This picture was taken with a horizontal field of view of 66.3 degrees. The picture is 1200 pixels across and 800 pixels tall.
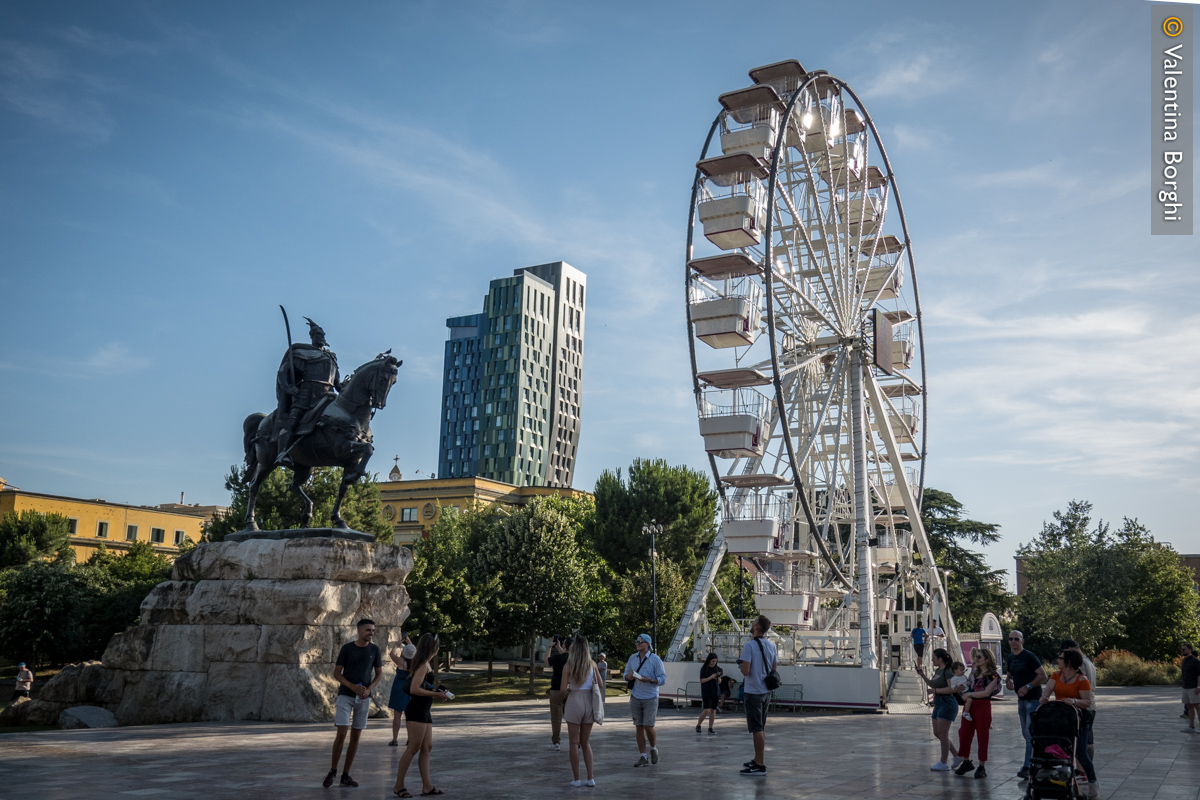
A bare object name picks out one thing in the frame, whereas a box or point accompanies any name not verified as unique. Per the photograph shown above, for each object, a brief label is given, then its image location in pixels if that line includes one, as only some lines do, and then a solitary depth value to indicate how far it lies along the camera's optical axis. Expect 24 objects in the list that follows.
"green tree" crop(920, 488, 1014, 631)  53.44
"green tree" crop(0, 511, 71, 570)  47.91
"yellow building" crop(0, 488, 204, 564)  62.12
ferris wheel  27.02
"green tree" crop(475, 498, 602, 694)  37.35
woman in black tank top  8.77
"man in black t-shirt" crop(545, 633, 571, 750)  13.73
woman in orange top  8.81
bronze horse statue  18.09
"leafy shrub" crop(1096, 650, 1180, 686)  35.88
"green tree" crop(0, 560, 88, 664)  35.09
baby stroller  8.11
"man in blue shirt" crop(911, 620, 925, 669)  25.68
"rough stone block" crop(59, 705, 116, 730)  16.19
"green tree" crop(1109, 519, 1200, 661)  47.47
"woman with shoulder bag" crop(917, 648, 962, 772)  11.47
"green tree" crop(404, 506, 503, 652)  33.38
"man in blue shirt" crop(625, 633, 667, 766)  11.59
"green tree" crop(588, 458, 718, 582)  47.56
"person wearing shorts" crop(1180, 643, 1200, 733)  17.05
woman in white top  9.60
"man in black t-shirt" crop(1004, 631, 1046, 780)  10.38
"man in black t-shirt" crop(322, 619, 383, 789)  9.26
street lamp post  33.88
